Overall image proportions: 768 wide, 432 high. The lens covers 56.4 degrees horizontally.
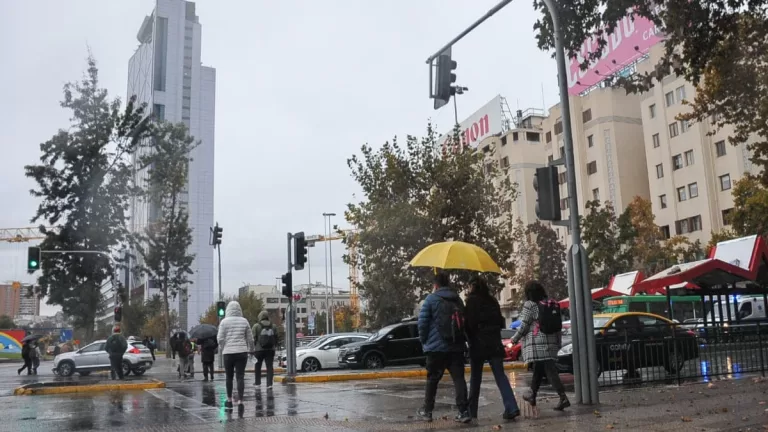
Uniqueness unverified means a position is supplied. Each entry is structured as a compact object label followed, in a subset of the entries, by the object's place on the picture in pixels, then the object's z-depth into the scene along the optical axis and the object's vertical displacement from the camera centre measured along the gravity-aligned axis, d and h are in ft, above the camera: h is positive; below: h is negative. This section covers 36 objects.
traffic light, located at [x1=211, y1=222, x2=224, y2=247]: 115.96 +16.21
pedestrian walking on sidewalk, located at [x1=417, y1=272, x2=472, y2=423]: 27.63 -0.47
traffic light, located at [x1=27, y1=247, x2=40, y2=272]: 101.30 +11.76
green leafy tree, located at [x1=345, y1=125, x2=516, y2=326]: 99.60 +16.06
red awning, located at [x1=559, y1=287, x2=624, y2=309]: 91.23 +3.71
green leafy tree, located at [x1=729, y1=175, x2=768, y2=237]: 104.03 +16.13
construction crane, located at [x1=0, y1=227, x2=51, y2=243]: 446.73 +67.22
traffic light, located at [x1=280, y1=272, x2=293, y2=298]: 65.98 +4.59
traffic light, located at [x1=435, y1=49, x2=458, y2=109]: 41.06 +14.27
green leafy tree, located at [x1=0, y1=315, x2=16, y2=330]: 358.88 +10.69
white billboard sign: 250.57 +72.52
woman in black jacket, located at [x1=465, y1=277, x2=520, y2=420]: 28.14 -0.49
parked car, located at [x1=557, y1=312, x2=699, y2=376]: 42.06 -1.59
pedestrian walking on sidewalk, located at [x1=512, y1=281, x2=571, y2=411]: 30.14 -0.23
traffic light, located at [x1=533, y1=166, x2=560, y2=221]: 32.45 +5.86
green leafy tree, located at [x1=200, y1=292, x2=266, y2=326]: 259.19 +9.83
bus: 117.19 +2.56
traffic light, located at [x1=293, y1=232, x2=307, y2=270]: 65.41 +7.36
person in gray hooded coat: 38.24 -0.53
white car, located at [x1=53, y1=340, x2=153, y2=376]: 86.02 -2.60
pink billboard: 194.70 +75.97
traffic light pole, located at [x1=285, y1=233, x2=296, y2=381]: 61.93 -0.36
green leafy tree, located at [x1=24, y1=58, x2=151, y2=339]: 115.85 +22.31
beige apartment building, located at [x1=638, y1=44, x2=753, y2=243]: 166.09 +36.34
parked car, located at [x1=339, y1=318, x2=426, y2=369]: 77.30 -2.27
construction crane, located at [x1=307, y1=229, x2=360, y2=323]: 107.23 +12.75
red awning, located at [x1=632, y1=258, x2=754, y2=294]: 60.34 +3.68
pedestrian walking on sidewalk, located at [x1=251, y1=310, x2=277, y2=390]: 50.31 -0.79
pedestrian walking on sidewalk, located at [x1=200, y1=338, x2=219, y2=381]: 65.97 -1.53
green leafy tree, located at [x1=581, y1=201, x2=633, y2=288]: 151.43 +17.05
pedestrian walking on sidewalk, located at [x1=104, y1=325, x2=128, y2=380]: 66.69 -1.10
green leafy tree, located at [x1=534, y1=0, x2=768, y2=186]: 39.63 +16.60
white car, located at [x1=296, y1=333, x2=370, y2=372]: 82.02 -2.58
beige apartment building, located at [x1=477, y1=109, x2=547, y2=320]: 233.55 +54.51
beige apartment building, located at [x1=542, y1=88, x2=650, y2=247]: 198.70 +48.60
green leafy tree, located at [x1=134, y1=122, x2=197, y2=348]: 142.41 +24.74
